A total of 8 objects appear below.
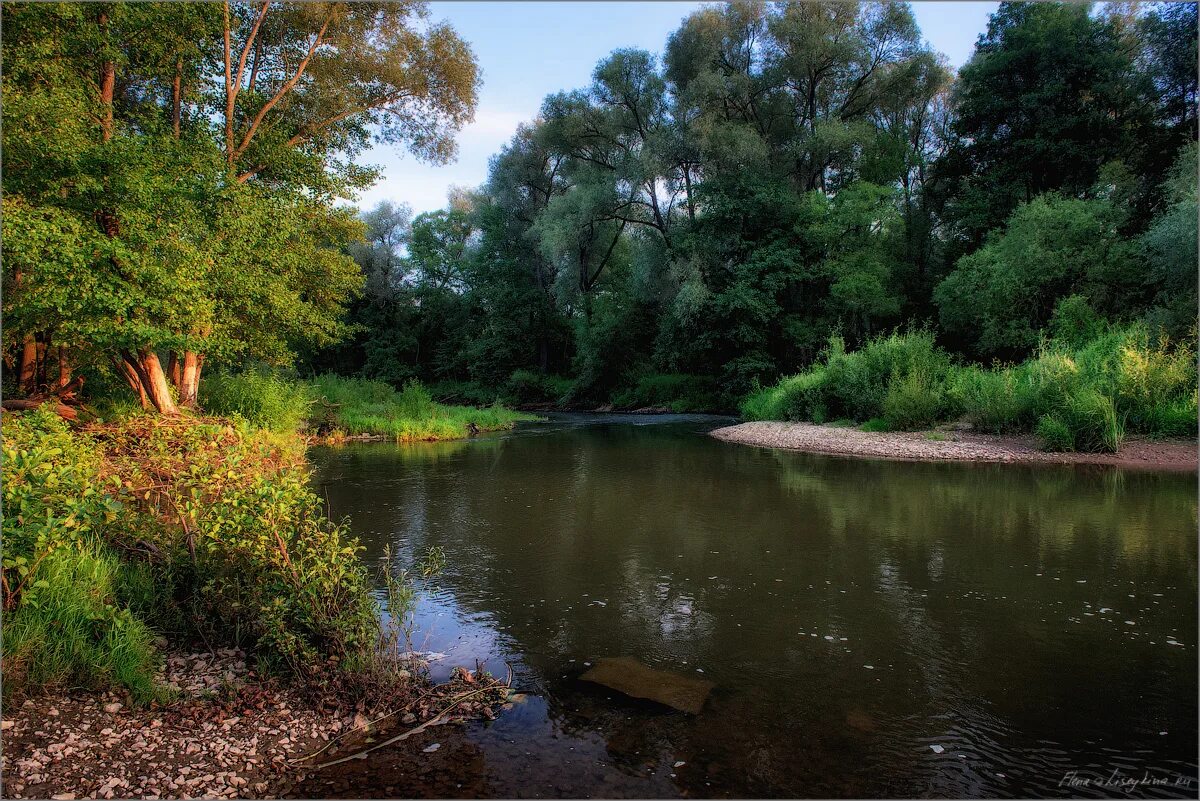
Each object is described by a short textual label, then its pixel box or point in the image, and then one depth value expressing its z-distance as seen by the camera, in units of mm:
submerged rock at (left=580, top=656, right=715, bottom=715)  4793
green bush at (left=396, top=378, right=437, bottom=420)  26222
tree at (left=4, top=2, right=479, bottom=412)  10562
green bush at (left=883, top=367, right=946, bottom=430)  19891
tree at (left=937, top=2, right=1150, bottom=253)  28938
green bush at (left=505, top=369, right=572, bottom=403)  45406
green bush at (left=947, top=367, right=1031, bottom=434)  18125
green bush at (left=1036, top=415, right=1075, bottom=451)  16380
